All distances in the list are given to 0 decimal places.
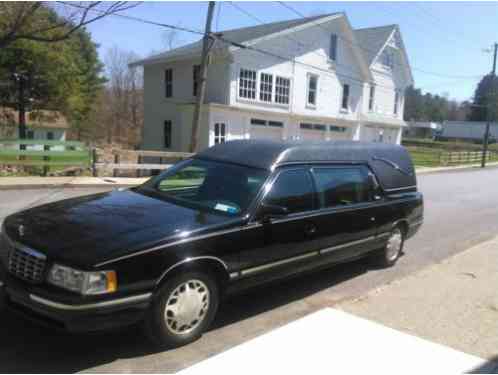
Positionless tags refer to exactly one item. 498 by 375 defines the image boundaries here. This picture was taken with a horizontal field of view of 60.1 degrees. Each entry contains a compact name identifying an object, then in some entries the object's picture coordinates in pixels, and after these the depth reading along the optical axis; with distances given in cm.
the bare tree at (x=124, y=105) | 4978
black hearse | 311
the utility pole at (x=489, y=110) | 3567
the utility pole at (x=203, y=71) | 1588
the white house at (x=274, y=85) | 2228
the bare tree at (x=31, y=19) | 763
